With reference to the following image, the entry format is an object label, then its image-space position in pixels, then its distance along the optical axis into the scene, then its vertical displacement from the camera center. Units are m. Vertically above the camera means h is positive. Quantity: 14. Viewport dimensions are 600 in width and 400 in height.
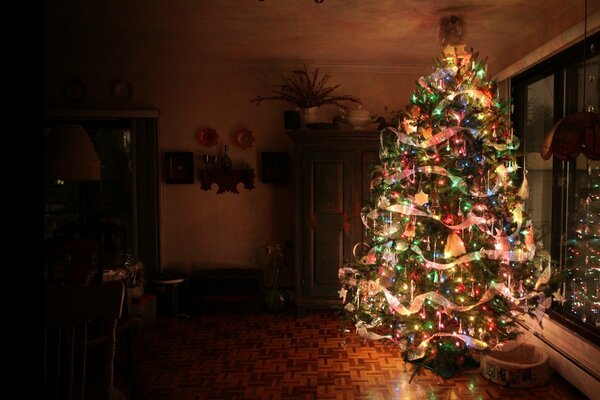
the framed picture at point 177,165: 4.53 +0.27
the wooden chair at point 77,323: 1.41 -0.47
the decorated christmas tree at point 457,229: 2.66 -0.26
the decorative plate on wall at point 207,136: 4.52 +0.59
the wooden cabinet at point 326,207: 4.11 -0.18
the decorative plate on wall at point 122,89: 4.48 +1.10
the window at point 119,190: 4.49 +0.00
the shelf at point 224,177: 4.54 +0.14
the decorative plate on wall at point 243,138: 4.55 +0.57
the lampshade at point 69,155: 2.44 +0.21
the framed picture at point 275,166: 4.54 +0.26
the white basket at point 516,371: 2.71 -1.21
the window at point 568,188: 2.71 +0.01
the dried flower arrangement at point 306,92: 4.38 +1.07
